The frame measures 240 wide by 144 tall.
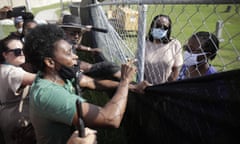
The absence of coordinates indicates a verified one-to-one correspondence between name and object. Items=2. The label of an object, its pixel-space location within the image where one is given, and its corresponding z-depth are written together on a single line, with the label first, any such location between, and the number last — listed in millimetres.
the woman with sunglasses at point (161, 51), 2498
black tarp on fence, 1068
